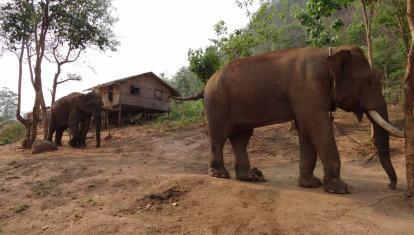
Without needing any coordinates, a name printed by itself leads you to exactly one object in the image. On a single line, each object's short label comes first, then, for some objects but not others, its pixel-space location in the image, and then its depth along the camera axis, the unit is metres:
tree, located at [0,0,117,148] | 18.58
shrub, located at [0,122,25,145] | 28.32
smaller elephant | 17.17
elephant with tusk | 6.71
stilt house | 33.38
